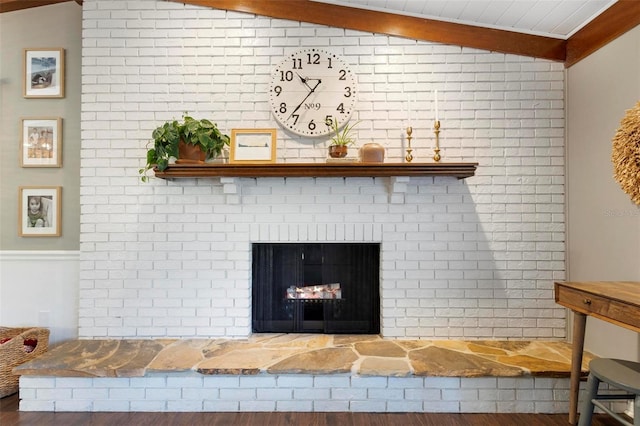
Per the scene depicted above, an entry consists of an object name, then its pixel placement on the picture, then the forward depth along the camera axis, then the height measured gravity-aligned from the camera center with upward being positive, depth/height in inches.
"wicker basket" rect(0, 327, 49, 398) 91.4 -36.0
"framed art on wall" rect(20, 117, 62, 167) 112.0 +21.6
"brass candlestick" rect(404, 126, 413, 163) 99.9 +19.6
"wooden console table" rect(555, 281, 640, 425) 61.9 -15.9
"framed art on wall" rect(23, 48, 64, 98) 112.1 +42.7
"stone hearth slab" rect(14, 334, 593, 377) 84.4 -34.6
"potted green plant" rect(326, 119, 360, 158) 97.5 +21.5
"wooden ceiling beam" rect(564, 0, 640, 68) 81.4 +46.0
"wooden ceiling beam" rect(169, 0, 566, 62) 103.3 +53.8
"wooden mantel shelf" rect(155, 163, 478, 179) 93.4 +11.9
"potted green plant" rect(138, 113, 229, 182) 94.5 +18.9
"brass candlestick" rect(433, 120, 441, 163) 99.3 +20.0
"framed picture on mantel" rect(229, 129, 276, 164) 100.4 +19.1
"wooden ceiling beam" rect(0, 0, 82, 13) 110.0 +62.8
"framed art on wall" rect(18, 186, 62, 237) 112.1 +0.3
